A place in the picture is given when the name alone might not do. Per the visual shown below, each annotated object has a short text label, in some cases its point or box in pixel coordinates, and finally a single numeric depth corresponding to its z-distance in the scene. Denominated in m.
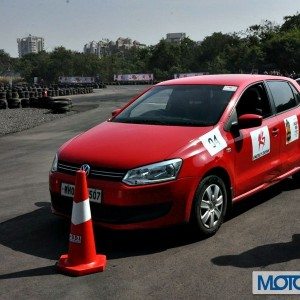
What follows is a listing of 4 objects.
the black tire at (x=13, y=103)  25.70
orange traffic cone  4.23
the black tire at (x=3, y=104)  25.38
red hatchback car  4.56
